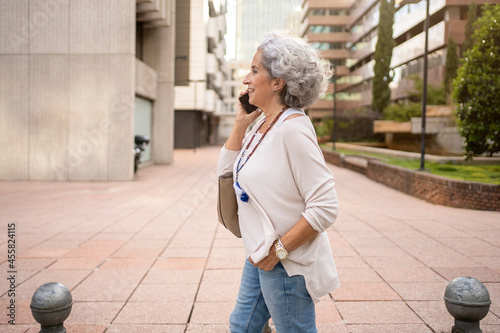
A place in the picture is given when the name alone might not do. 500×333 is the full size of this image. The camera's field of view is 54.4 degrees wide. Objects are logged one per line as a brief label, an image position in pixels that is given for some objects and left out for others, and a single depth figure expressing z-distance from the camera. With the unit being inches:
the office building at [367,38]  1381.6
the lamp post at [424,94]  510.4
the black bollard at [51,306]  112.0
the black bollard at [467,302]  121.1
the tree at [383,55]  1715.1
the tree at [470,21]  1249.4
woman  79.2
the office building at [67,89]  575.2
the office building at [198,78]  1669.5
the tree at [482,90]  468.8
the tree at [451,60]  1273.9
